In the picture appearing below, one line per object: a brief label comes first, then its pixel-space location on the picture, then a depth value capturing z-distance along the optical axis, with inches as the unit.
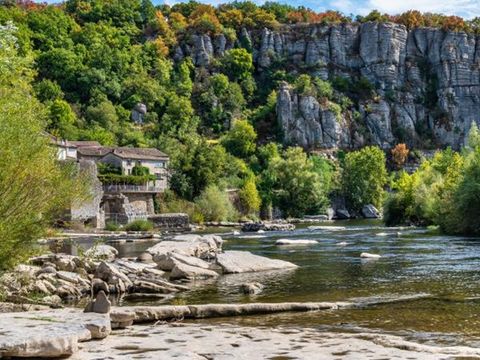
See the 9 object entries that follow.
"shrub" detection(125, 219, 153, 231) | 2684.5
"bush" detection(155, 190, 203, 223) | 3275.1
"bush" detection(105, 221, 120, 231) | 2655.0
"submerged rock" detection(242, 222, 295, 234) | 2851.9
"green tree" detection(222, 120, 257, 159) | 5036.9
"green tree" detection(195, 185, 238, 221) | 3339.1
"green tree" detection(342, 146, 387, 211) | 4439.0
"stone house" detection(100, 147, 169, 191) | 3405.5
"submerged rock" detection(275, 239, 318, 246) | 1894.7
